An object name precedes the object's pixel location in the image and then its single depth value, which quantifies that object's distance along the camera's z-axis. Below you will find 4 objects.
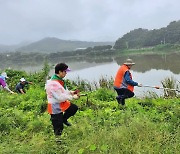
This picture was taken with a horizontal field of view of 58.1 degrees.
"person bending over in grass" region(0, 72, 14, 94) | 6.78
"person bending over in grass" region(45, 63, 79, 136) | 2.89
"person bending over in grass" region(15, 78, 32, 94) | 7.49
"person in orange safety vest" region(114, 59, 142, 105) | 4.52
